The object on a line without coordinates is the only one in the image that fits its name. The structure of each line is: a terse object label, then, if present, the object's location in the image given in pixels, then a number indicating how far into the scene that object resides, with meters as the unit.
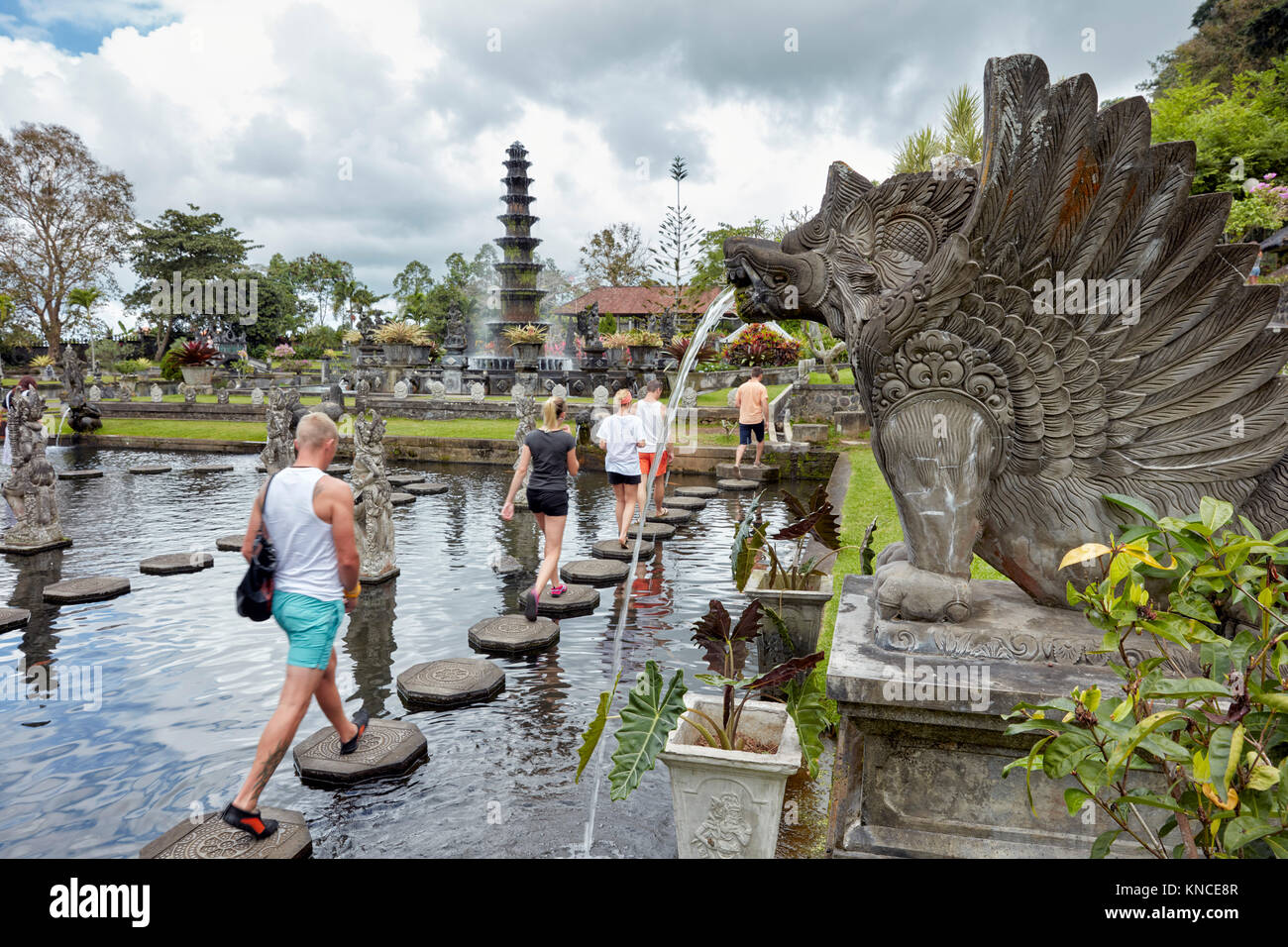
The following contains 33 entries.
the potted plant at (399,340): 28.33
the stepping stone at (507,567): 7.46
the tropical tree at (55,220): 34.88
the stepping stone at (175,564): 7.38
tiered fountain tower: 35.25
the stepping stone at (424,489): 12.01
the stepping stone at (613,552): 7.97
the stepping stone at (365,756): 3.71
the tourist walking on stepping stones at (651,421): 8.30
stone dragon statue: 2.59
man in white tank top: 3.31
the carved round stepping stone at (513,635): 5.42
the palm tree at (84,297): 37.22
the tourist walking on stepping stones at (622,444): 7.80
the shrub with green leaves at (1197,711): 1.49
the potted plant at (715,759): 2.63
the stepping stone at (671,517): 9.43
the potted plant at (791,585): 4.41
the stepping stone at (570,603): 6.20
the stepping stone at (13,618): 5.86
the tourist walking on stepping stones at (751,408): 12.14
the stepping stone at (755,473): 12.68
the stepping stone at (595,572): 7.14
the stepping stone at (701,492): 11.33
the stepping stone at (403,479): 12.42
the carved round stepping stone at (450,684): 4.59
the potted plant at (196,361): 29.66
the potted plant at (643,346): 23.02
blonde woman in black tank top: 6.12
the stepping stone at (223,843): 3.07
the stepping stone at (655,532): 8.52
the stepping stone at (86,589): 6.55
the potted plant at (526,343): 27.17
